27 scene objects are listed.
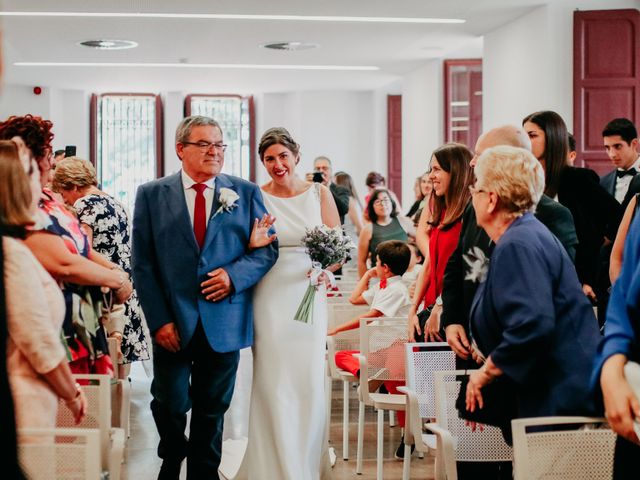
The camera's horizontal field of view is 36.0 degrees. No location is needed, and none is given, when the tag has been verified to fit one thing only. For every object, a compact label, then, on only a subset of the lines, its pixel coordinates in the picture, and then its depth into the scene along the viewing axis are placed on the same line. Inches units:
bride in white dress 189.9
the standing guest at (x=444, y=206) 177.9
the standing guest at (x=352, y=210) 443.8
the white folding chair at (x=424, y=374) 165.3
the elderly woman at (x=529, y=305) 117.5
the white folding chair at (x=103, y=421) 119.8
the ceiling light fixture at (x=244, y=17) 426.3
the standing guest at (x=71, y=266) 128.5
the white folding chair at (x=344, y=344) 227.9
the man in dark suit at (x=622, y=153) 257.1
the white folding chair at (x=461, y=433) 140.3
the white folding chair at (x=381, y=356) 201.8
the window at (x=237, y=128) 799.7
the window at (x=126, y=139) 782.5
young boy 232.4
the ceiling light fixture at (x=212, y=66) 602.2
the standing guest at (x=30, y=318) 88.0
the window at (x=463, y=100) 573.6
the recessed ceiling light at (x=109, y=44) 510.6
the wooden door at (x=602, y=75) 398.9
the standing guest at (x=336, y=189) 385.1
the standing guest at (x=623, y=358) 93.0
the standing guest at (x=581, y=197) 187.9
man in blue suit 171.9
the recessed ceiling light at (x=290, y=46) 523.2
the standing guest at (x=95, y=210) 236.2
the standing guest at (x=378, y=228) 362.6
